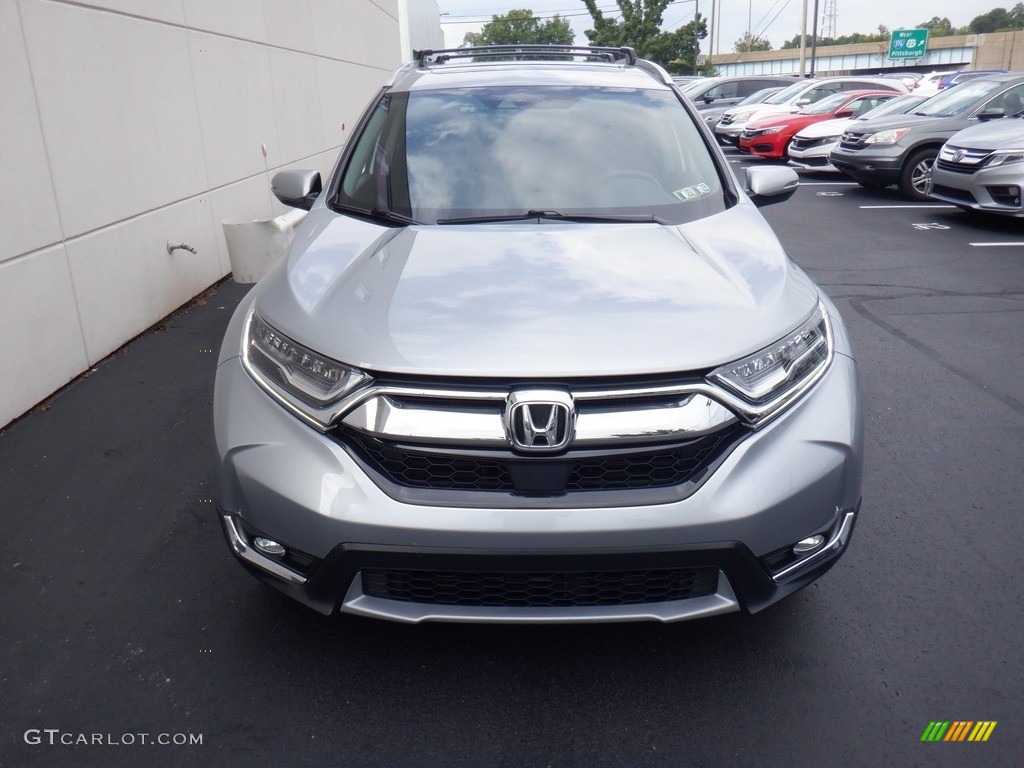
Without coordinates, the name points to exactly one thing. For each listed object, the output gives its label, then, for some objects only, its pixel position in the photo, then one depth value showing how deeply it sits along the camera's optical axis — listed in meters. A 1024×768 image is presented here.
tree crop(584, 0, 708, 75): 55.38
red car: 17.59
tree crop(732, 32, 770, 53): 109.31
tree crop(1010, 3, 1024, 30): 111.51
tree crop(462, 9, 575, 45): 108.38
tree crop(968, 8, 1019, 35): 112.41
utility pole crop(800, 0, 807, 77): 52.59
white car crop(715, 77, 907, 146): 19.70
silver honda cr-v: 2.27
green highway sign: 72.00
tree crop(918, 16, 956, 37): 108.81
